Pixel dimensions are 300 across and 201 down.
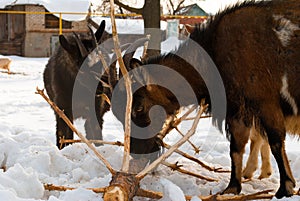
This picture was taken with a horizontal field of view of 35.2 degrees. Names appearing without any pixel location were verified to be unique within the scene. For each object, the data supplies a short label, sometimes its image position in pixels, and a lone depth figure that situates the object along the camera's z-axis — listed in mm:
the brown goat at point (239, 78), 3953
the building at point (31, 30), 25766
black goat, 5516
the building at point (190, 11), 40475
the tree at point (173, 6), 36544
